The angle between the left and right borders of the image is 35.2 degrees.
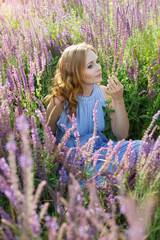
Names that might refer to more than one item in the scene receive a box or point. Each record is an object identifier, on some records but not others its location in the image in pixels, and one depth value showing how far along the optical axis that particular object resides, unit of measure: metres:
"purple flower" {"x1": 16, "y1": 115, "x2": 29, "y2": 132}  0.80
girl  2.27
